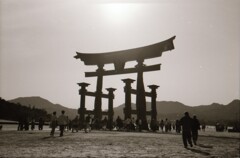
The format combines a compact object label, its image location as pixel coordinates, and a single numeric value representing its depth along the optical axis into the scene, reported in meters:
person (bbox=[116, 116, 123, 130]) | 23.47
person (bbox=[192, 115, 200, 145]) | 10.39
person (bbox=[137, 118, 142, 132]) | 20.20
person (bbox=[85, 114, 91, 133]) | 18.78
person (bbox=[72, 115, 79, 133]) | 19.33
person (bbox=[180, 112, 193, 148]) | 9.35
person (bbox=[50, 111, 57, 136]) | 14.01
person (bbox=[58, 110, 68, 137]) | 13.52
